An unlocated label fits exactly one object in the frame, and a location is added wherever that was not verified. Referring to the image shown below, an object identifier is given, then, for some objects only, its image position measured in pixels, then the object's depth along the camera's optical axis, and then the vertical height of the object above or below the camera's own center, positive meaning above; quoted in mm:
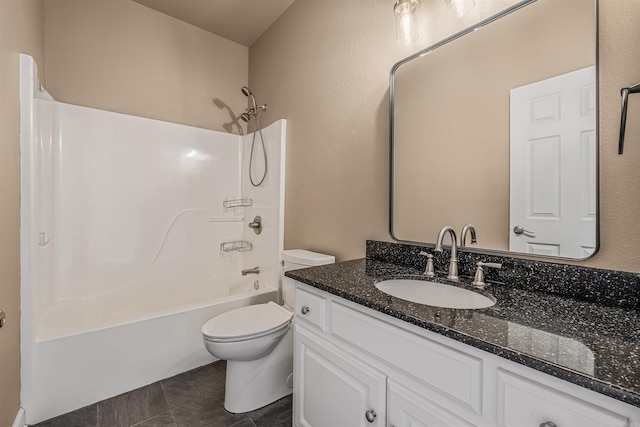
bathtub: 1555 -807
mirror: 960 +305
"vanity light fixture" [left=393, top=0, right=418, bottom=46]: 1395 +932
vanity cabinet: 579 -442
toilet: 1511 -754
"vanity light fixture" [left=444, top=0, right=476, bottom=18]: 1254 +885
